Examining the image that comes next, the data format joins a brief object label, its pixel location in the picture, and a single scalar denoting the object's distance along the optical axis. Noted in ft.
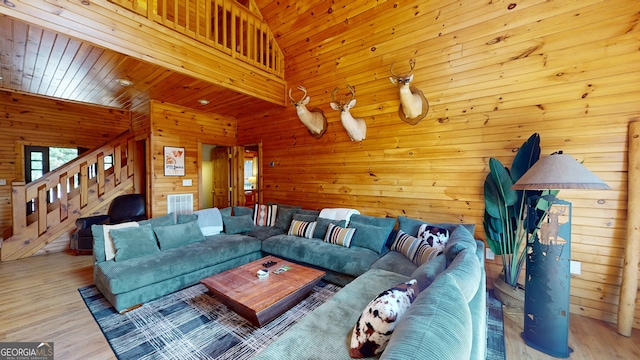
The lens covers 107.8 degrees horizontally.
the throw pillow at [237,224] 13.70
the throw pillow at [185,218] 12.17
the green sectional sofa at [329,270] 3.03
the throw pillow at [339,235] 11.01
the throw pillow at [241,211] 15.37
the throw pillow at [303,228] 12.46
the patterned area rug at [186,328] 6.47
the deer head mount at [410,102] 10.20
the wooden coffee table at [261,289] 6.91
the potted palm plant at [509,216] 8.34
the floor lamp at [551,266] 6.32
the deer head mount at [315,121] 13.84
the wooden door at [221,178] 20.40
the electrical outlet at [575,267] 8.31
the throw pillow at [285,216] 14.39
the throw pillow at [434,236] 8.84
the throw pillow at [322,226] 12.10
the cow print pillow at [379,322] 4.18
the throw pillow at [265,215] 15.18
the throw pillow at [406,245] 9.18
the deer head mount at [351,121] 12.00
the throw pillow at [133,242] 9.31
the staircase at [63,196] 13.53
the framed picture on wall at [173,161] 15.53
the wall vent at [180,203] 15.83
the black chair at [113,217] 13.92
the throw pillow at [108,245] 9.34
